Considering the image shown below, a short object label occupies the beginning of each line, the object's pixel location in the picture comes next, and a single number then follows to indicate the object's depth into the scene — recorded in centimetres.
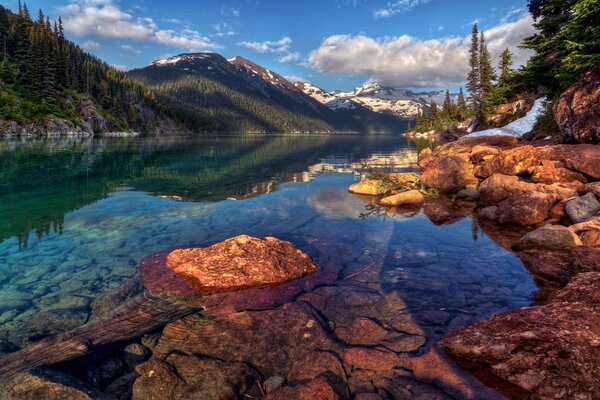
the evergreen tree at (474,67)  7581
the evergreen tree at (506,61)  6444
